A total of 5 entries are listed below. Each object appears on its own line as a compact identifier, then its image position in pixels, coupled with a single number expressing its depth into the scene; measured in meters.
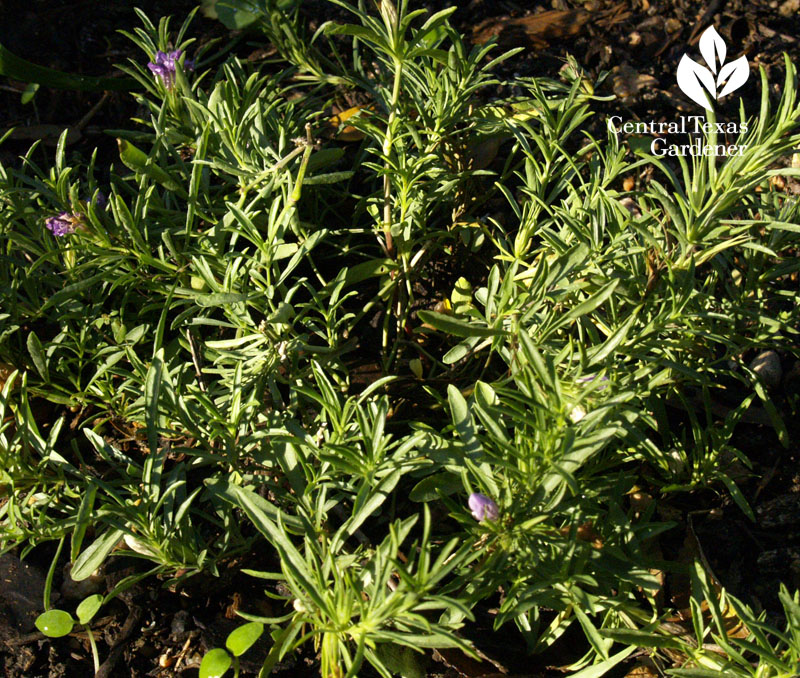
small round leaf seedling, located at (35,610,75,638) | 0.73
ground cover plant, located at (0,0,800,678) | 0.67
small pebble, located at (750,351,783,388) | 0.84
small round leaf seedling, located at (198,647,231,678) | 0.72
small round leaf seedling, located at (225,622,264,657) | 0.71
